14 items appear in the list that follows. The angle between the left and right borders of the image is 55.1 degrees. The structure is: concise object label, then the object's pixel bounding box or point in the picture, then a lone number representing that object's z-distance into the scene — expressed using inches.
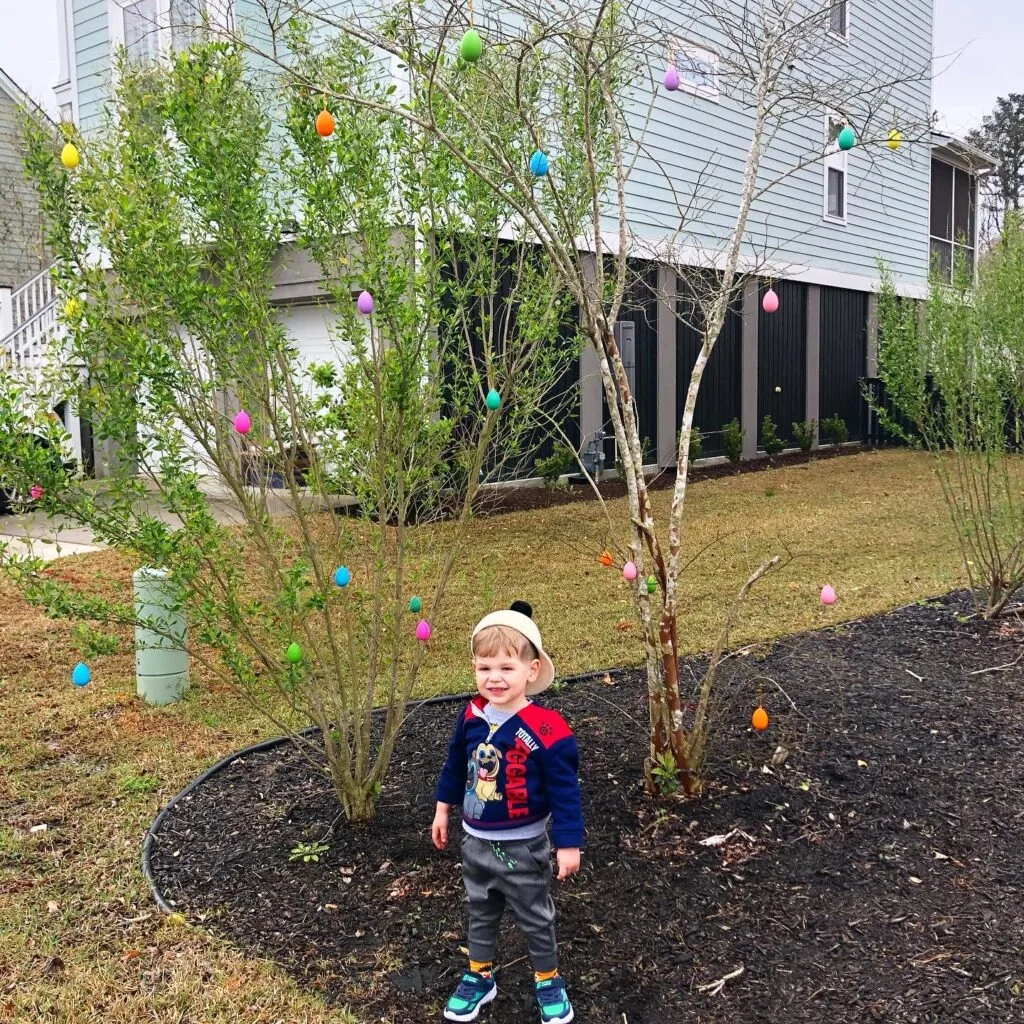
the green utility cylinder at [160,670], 199.8
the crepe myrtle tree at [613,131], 121.8
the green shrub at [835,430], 673.6
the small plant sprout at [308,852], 128.8
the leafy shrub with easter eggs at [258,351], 123.4
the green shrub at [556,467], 461.7
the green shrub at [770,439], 608.1
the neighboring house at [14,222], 656.4
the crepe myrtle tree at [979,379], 233.8
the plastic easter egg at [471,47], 93.8
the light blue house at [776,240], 475.8
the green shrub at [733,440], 580.9
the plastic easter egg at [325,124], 106.6
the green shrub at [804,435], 645.9
